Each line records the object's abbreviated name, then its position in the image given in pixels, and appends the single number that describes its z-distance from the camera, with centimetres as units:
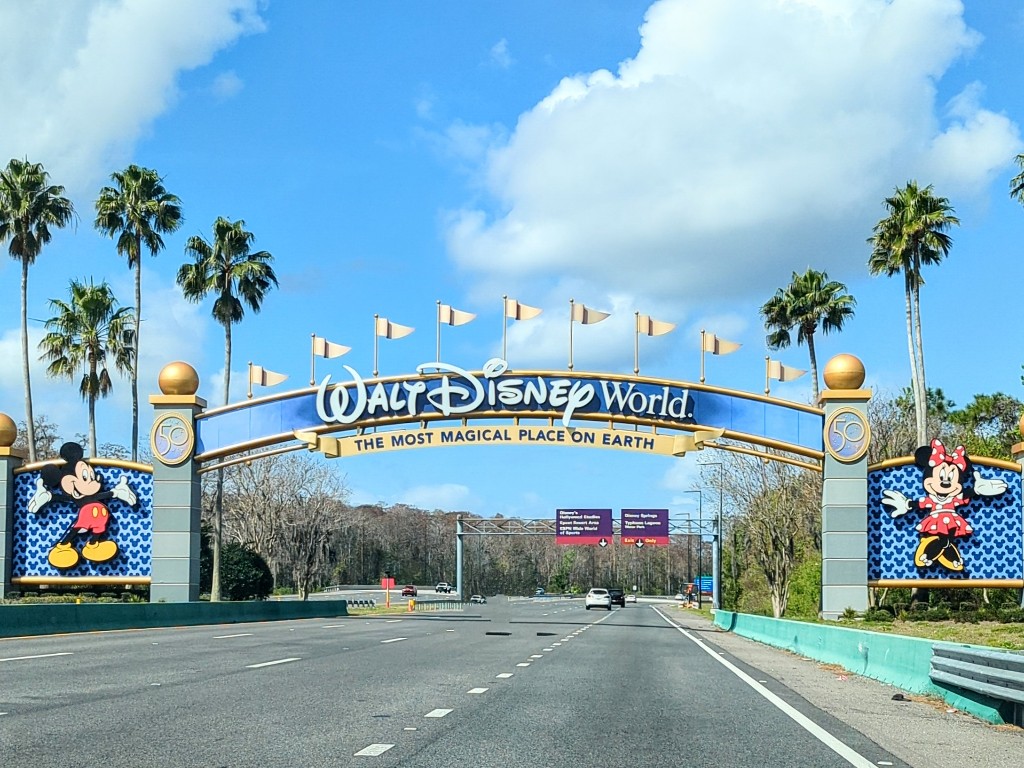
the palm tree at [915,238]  4766
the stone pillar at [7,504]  4016
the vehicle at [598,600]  8475
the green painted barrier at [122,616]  2602
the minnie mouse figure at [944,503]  3612
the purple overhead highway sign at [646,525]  8869
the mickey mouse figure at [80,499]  3984
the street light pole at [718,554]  6889
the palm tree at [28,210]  5472
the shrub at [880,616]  3472
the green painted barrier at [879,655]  1443
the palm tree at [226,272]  5731
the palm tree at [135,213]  5650
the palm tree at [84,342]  5844
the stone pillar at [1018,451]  3684
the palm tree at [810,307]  6050
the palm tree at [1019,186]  4603
